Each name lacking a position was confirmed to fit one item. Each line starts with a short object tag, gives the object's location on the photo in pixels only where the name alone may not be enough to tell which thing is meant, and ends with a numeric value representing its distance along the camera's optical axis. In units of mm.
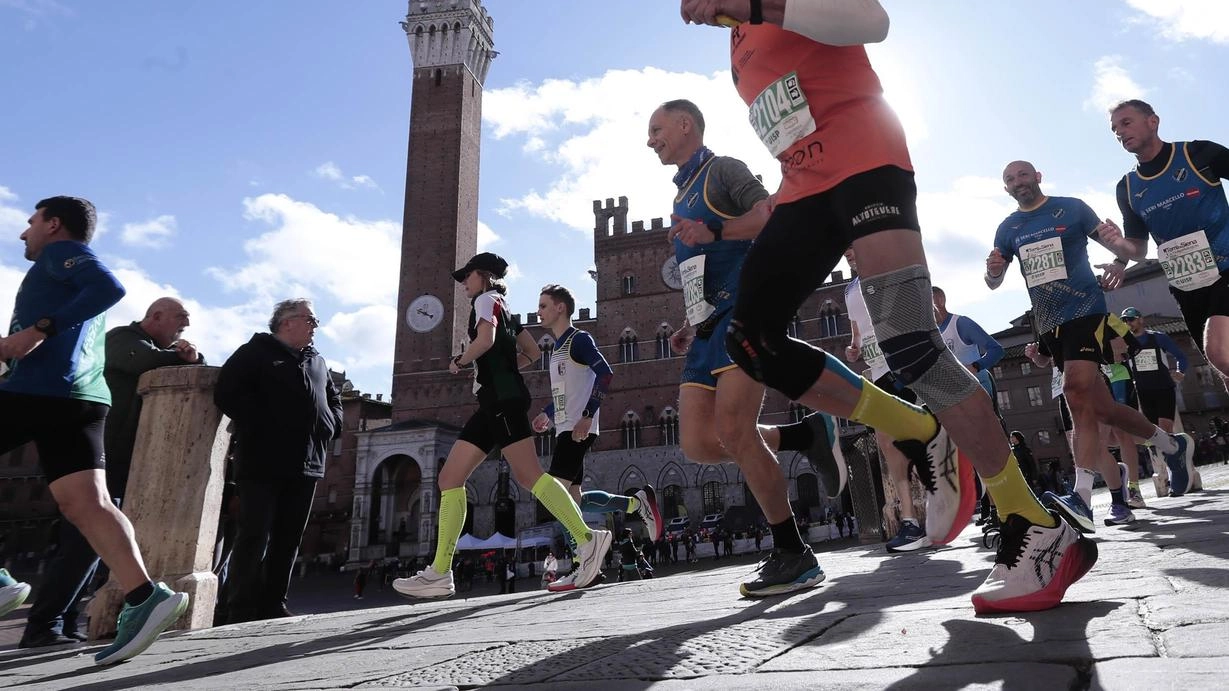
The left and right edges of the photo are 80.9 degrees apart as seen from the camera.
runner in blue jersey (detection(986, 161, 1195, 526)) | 4227
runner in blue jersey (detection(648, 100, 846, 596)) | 2847
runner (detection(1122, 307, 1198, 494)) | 7723
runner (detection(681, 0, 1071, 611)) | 1817
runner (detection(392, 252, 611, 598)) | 4449
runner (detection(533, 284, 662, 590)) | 5773
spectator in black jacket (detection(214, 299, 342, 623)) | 4559
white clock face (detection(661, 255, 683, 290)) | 36688
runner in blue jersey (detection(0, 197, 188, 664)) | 2721
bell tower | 38969
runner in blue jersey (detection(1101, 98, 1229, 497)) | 4078
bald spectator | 4004
